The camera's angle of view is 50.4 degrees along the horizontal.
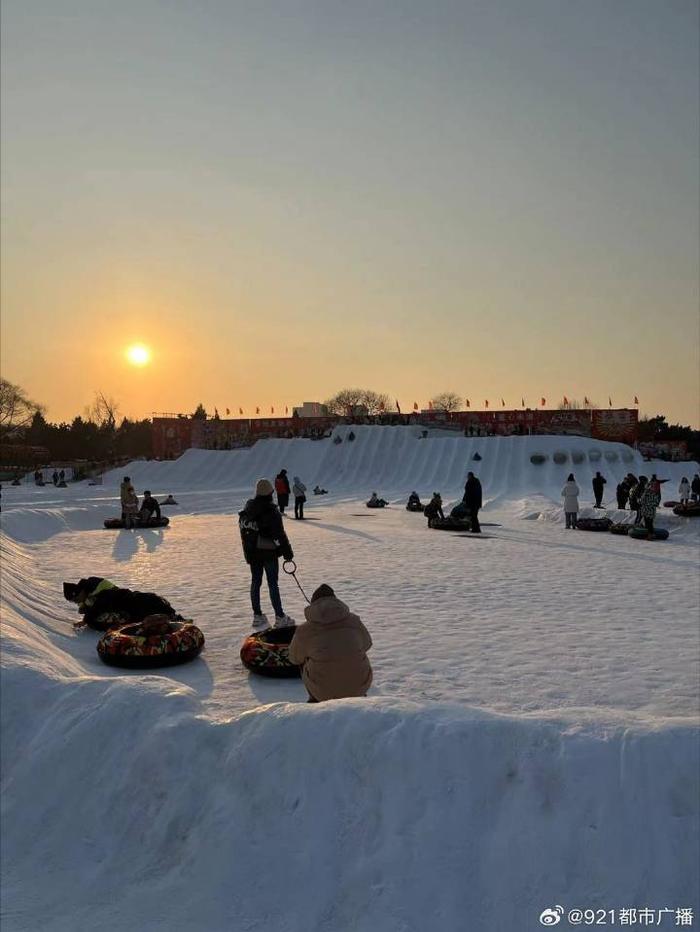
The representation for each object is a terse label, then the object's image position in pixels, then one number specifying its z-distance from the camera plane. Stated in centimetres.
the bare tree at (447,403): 8819
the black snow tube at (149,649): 705
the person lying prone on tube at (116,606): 834
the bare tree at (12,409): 6206
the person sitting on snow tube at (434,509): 2126
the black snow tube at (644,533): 1733
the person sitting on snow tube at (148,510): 2141
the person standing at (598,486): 2291
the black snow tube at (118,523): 2114
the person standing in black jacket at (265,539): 822
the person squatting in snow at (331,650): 487
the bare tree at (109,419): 7775
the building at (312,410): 7019
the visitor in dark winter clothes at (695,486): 2286
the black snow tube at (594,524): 1947
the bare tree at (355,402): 8250
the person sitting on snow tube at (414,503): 2644
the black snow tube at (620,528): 1845
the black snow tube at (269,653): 659
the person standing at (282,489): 2125
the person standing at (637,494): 1850
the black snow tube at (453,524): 2008
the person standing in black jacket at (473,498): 1872
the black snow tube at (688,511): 1900
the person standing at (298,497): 2312
